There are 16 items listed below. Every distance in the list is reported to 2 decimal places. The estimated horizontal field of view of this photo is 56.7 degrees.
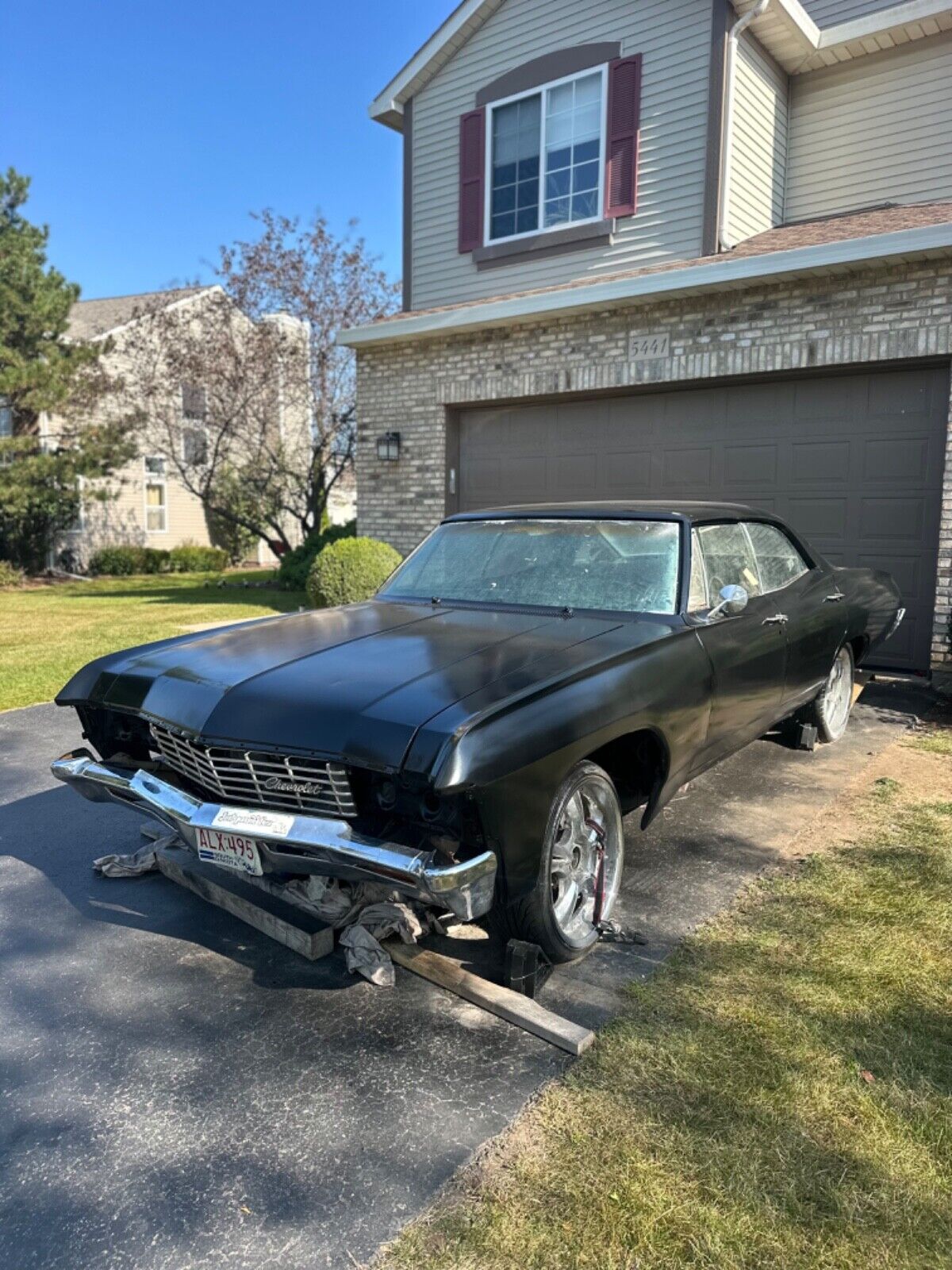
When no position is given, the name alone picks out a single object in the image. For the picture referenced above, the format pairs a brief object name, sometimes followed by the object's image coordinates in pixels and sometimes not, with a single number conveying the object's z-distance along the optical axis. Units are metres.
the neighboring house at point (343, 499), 23.30
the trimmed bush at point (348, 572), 9.99
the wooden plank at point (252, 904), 3.07
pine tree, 17.45
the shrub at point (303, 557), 16.12
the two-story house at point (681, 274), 7.77
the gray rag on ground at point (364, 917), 2.97
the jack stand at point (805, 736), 5.53
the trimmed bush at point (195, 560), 23.38
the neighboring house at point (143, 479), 18.77
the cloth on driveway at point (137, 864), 3.82
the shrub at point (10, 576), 18.05
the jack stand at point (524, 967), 2.75
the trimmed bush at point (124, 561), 21.91
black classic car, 2.51
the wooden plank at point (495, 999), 2.57
